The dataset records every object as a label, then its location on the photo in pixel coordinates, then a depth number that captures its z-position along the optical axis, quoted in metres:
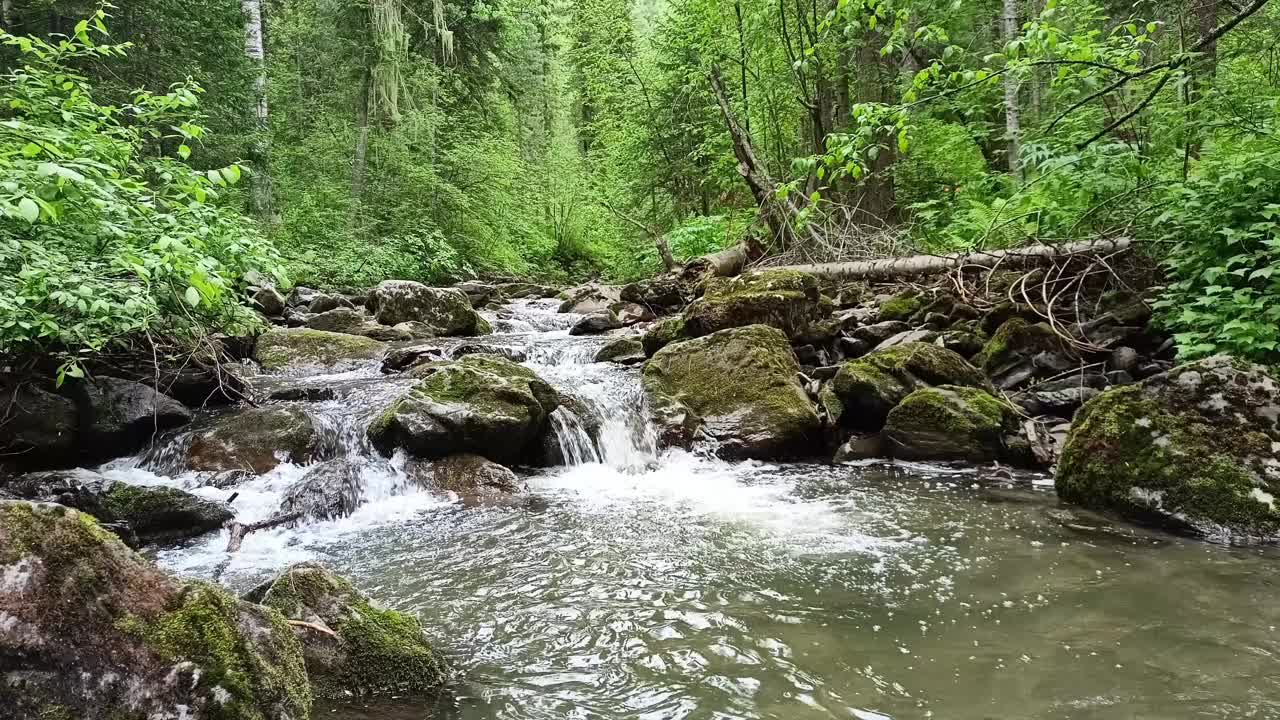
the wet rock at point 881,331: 9.72
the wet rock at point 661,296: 14.78
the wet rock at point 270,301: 13.73
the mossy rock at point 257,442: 7.08
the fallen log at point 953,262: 8.11
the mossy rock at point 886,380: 7.77
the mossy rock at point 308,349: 11.27
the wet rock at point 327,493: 6.24
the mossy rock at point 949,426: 7.02
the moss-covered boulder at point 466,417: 7.23
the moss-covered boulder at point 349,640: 2.87
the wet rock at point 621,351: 11.09
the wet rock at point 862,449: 7.57
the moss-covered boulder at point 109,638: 1.97
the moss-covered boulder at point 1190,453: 4.76
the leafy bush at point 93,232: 4.54
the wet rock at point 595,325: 13.93
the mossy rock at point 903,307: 10.27
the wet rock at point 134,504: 5.46
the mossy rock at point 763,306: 9.83
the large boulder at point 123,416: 7.09
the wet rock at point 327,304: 15.05
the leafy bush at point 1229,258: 5.62
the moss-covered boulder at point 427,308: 14.33
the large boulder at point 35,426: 6.49
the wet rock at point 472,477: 6.80
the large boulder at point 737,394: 7.89
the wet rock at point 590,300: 16.88
